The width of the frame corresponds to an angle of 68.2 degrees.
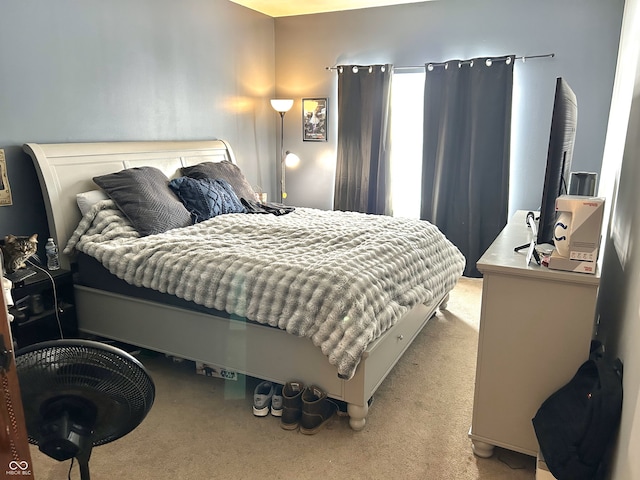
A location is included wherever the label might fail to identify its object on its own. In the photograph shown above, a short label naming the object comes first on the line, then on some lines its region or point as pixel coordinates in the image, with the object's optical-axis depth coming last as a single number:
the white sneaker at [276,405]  2.20
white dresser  1.66
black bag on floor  1.44
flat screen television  1.76
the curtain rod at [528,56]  3.81
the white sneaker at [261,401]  2.20
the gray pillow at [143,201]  2.80
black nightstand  2.33
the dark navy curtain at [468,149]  3.96
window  4.46
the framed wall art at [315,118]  4.81
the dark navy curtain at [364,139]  4.46
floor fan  1.08
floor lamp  4.55
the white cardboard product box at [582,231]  1.58
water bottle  2.59
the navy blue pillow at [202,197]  3.16
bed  2.04
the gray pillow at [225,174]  3.51
